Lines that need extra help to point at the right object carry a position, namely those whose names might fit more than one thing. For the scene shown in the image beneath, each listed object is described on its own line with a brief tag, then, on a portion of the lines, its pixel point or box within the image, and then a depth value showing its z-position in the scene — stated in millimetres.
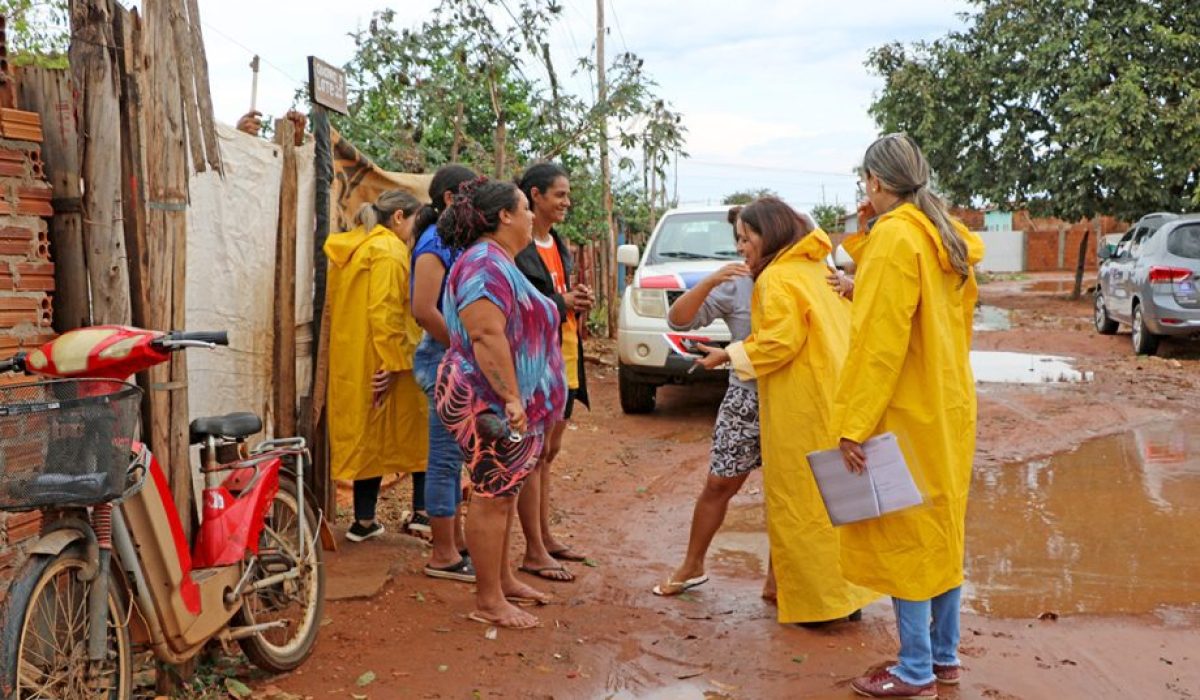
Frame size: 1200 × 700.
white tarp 5035
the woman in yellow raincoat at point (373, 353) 5684
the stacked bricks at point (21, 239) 3682
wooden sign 5598
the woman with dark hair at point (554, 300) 5328
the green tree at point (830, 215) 47125
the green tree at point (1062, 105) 20828
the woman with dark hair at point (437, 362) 5195
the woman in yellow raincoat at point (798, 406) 4621
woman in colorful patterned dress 4414
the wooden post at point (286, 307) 5578
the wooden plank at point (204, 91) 3953
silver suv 13352
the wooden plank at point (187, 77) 3783
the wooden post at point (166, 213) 3727
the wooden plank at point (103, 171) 3602
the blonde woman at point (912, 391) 3783
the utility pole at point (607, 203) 14845
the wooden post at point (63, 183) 3773
